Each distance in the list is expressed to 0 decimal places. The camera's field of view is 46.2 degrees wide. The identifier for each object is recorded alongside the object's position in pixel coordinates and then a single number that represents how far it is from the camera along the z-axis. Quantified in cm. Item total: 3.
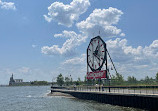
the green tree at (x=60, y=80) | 15738
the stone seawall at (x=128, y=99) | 3174
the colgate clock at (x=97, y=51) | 7636
